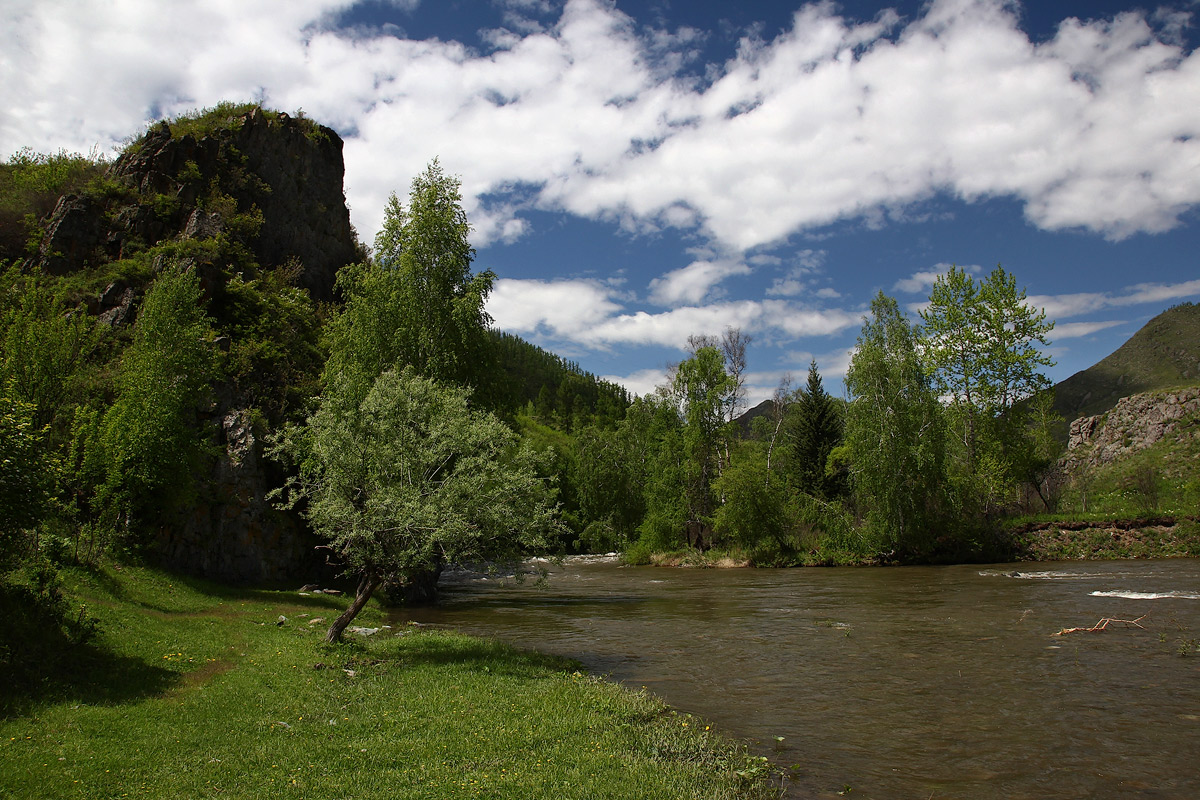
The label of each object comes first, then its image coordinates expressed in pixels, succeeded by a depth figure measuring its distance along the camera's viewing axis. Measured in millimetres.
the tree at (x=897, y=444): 43438
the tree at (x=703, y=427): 53875
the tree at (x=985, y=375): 43375
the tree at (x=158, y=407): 21859
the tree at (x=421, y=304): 30906
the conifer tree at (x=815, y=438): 56875
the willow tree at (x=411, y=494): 15367
